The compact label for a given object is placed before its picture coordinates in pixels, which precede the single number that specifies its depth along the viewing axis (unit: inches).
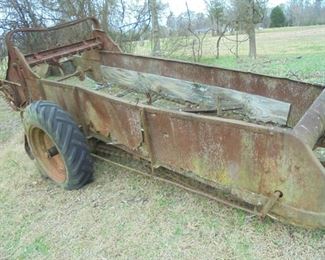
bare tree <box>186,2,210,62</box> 521.5
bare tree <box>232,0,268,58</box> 616.7
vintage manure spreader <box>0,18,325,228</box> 92.7
